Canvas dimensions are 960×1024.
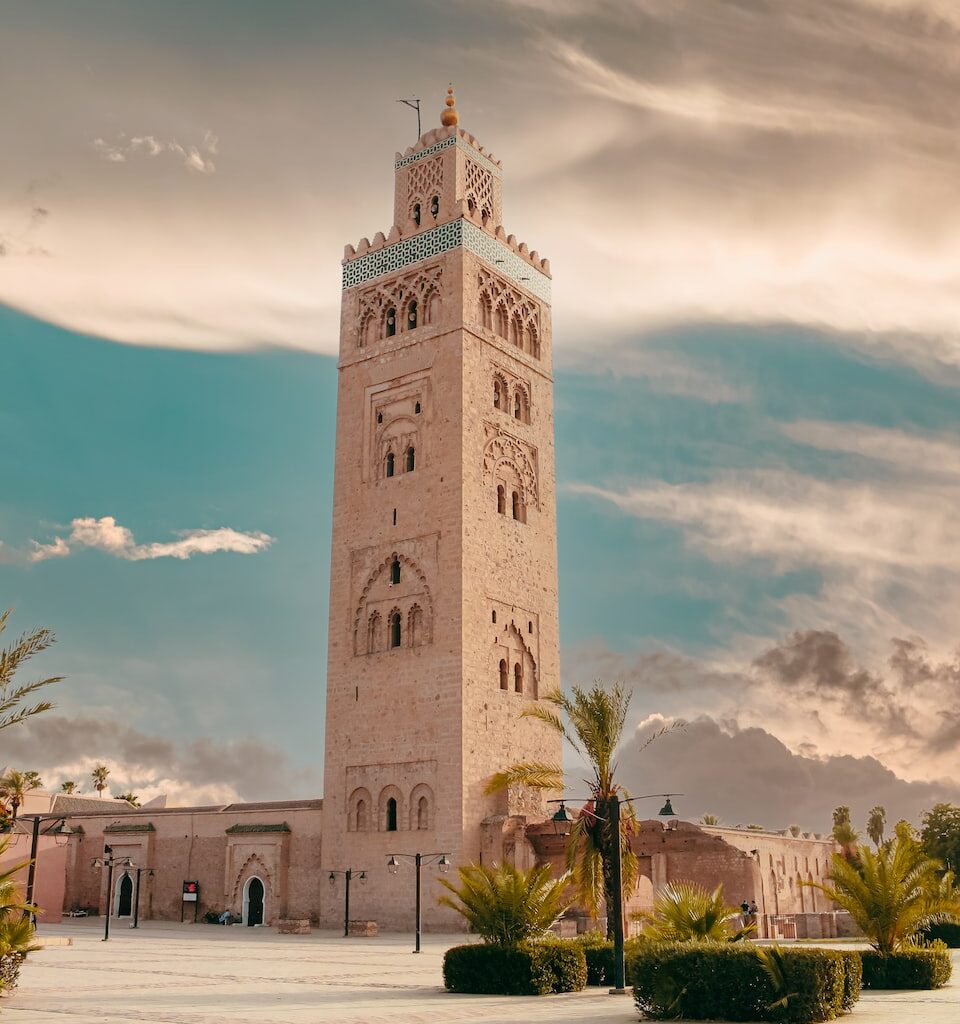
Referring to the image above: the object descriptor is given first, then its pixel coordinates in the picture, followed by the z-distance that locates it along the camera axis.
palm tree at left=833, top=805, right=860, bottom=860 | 55.74
